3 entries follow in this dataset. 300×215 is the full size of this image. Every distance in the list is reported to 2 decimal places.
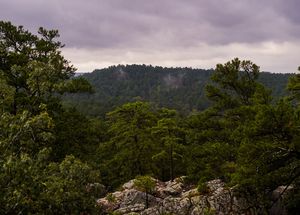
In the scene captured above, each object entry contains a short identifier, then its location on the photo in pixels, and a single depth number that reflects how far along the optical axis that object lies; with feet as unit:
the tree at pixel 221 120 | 79.10
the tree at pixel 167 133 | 100.49
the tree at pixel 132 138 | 113.60
